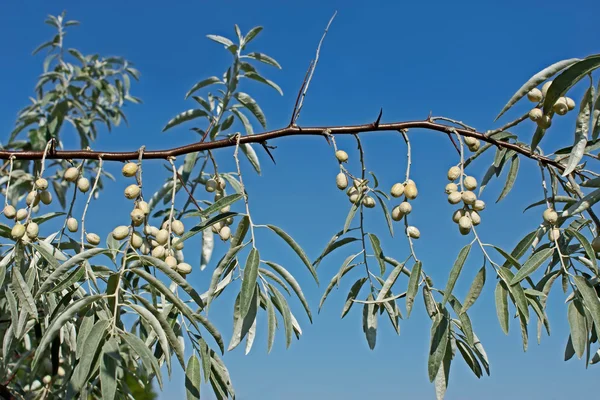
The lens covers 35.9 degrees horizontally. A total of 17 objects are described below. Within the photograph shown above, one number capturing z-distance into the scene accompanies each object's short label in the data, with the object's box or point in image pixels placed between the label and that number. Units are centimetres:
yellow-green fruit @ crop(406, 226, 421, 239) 79
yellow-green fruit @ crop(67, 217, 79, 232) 86
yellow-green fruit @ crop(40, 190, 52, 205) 87
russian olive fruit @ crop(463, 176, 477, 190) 80
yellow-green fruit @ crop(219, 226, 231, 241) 85
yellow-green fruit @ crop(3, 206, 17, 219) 83
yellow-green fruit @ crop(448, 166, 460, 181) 80
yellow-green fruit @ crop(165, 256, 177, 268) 78
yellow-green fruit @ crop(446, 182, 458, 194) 79
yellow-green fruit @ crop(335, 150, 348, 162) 82
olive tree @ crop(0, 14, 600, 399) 73
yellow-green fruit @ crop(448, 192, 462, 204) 79
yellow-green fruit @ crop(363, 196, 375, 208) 83
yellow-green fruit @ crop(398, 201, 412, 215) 79
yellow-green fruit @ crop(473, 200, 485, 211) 79
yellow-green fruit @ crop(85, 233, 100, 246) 83
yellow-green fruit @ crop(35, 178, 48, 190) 84
